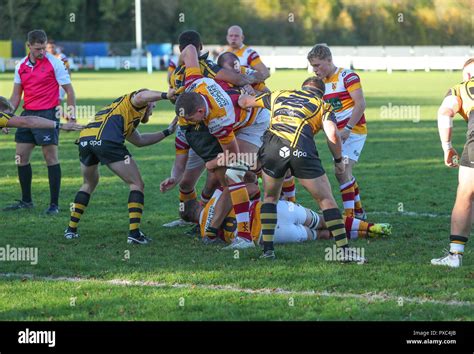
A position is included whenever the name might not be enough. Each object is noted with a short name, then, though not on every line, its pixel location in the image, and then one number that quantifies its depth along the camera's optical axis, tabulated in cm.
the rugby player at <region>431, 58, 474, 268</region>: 1641
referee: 2400
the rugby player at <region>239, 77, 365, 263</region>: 1708
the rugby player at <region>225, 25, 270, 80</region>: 2603
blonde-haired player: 2137
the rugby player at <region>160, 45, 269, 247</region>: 1816
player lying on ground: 1925
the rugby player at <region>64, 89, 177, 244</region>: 1922
